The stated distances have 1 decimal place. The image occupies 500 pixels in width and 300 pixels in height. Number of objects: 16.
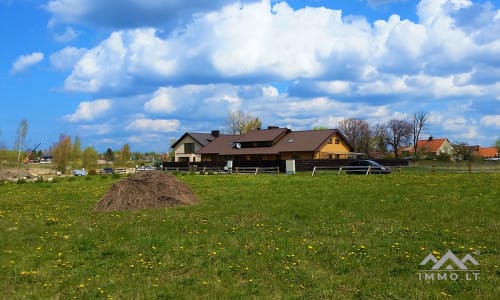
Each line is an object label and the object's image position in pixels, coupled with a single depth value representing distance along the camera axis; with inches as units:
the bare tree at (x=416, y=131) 4249.5
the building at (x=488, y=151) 5693.9
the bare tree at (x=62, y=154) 3046.3
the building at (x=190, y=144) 3508.9
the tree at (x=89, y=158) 3383.4
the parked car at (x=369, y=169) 1489.7
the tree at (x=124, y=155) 4151.1
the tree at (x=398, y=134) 4365.7
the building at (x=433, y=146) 4965.6
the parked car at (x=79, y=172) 2824.8
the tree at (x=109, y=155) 5685.5
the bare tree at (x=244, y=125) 4190.5
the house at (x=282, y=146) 2637.8
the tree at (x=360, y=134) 4431.6
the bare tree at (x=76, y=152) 3250.5
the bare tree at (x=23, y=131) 2817.4
